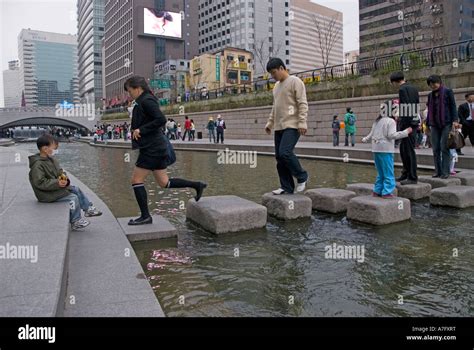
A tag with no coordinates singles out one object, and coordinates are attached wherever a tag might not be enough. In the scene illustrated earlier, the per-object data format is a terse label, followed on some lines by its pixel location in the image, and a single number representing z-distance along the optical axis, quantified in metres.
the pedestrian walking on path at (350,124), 18.30
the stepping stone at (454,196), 5.68
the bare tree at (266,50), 110.79
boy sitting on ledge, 4.55
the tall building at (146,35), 107.00
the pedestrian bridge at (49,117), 77.69
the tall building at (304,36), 135.25
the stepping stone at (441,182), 6.77
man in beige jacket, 5.56
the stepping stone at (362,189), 6.09
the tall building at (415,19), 44.83
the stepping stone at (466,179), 7.13
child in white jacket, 5.38
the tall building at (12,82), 69.43
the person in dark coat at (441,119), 6.97
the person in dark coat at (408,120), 6.54
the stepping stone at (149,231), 4.25
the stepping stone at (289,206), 5.21
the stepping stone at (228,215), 4.56
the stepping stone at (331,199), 5.56
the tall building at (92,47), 141.12
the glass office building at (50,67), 58.51
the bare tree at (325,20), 118.66
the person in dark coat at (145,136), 4.53
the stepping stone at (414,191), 6.38
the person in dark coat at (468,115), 10.94
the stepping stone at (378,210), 4.80
